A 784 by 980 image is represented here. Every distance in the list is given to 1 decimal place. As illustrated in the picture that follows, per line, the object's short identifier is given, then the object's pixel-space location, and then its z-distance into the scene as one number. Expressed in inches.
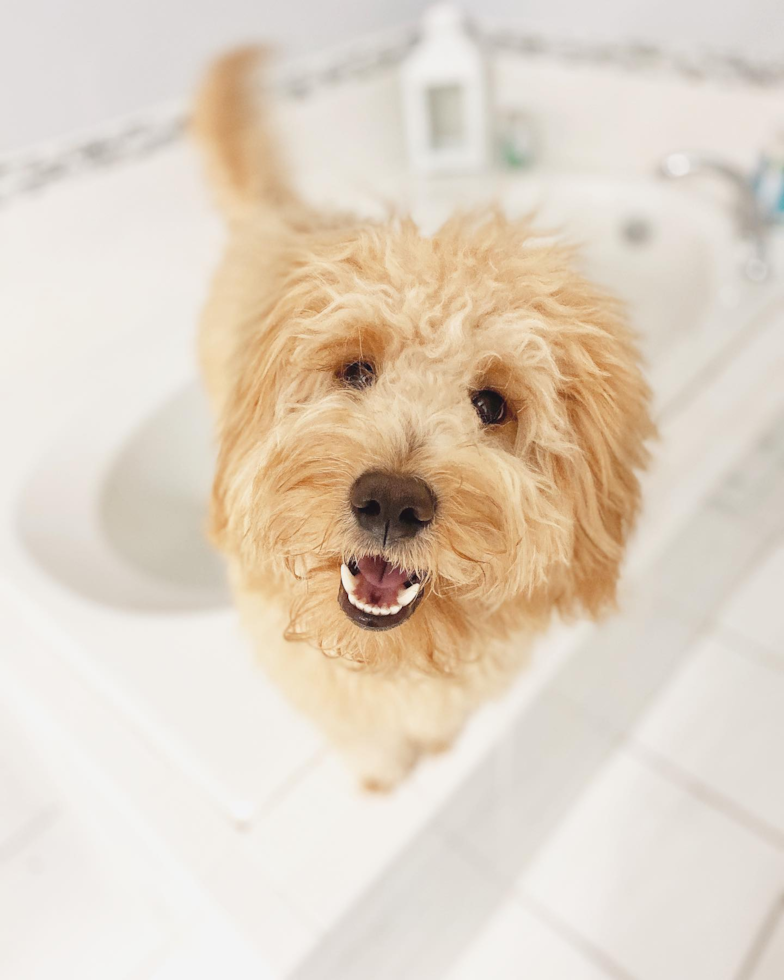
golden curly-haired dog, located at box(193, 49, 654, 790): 26.6
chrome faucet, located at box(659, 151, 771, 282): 61.2
